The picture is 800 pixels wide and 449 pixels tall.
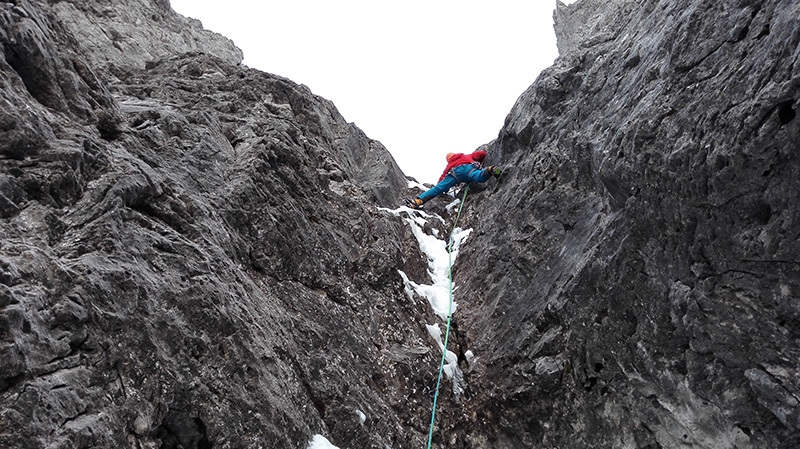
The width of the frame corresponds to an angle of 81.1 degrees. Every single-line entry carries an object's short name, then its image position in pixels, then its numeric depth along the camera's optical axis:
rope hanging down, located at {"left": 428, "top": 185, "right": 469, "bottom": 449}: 8.13
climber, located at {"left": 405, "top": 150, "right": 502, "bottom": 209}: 16.27
